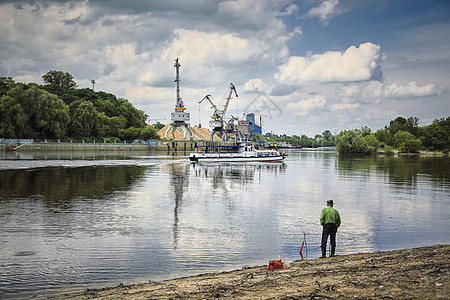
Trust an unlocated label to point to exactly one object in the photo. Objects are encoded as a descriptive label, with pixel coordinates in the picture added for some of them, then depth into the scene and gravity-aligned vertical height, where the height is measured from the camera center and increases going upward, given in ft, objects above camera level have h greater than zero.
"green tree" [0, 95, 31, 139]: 374.63 +29.23
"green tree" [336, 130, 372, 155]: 488.02 +2.24
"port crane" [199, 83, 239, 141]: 580.71 +42.95
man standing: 50.78 -10.40
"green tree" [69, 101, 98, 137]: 469.57 +31.86
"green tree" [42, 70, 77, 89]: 623.77 +109.96
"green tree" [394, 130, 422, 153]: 536.83 +2.34
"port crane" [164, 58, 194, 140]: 614.75 +50.07
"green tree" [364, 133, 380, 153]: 519.19 +3.74
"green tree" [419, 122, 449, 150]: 555.69 +9.31
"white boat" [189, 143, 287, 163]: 295.28 -7.47
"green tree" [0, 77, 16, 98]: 420.60 +68.94
